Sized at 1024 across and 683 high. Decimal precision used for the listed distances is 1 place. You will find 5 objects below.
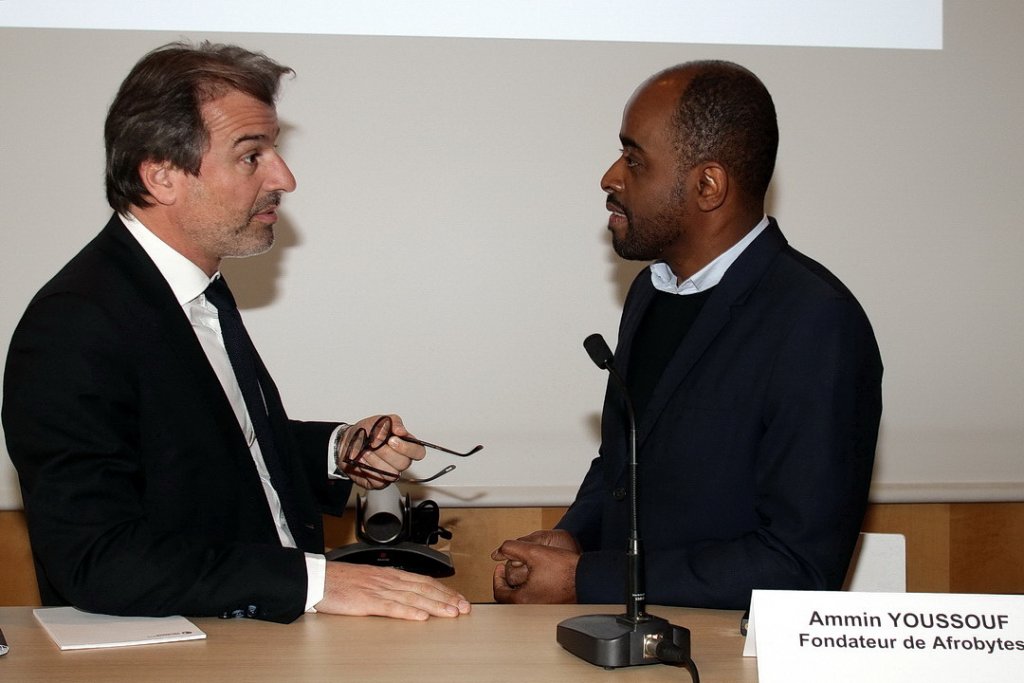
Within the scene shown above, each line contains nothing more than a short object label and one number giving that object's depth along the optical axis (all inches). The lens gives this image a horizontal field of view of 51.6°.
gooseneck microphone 62.8
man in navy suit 77.5
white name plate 56.7
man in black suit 71.8
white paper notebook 67.2
